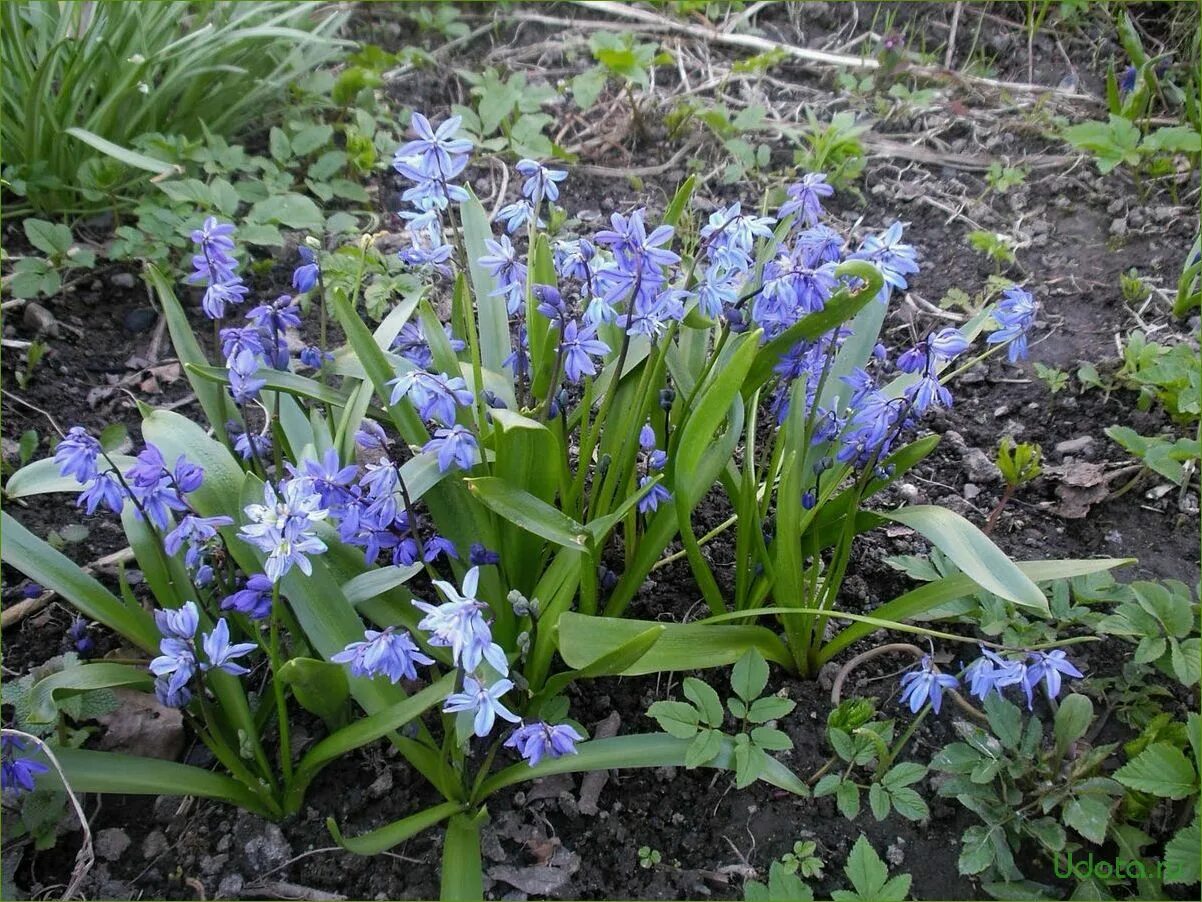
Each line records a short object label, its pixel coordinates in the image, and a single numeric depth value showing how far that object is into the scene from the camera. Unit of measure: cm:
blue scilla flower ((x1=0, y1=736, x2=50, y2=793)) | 35
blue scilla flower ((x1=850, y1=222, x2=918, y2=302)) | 39
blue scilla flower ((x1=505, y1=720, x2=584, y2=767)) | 35
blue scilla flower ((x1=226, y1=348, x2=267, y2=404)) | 39
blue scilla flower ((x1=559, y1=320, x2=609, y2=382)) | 39
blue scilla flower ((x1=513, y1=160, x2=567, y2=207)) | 41
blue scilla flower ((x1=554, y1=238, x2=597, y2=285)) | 39
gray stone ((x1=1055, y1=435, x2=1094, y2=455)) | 58
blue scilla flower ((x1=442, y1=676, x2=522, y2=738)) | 32
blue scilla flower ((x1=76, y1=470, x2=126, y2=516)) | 36
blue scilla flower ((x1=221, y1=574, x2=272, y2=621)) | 36
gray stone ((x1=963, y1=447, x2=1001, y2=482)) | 57
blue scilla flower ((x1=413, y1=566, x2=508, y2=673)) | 31
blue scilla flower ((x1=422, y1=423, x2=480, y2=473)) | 37
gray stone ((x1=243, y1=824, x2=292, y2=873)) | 40
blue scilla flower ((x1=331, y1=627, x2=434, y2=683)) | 33
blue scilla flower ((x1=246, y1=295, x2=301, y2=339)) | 40
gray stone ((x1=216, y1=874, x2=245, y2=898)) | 39
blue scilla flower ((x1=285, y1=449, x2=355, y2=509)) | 38
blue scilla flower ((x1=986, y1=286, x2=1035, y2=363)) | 40
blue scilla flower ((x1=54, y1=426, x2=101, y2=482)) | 35
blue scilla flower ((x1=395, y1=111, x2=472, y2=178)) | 39
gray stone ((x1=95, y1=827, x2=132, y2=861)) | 40
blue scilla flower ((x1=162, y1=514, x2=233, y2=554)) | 36
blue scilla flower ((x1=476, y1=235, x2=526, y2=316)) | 42
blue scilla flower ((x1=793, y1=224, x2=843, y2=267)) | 40
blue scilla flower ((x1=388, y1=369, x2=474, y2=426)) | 37
